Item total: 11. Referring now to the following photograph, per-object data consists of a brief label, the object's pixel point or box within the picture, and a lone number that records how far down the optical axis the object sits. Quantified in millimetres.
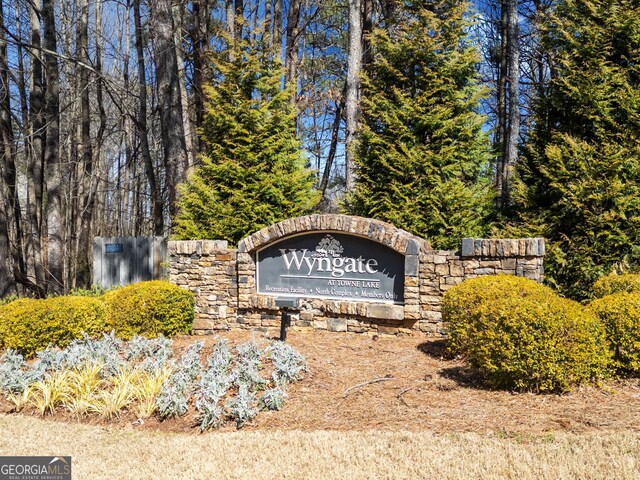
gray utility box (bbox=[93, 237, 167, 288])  10414
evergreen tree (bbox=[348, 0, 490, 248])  8148
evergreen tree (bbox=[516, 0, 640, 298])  7234
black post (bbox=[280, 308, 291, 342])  6160
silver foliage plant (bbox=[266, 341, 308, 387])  4879
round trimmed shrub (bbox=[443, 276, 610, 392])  4297
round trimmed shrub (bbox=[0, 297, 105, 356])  6289
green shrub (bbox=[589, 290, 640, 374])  4582
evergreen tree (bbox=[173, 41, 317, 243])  8883
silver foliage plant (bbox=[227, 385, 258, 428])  4160
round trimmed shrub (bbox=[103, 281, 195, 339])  6926
